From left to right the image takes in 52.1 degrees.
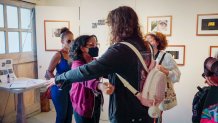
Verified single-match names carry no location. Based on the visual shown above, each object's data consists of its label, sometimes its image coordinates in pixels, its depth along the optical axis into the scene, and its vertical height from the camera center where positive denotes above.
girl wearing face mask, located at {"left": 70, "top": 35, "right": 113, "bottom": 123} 1.86 -0.39
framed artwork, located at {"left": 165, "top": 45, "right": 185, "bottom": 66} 3.18 -0.07
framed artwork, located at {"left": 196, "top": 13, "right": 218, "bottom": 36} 3.01 +0.30
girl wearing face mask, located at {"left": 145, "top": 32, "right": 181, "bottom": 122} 2.31 -0.08
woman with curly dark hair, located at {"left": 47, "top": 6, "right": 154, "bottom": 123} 1.22 -0.12
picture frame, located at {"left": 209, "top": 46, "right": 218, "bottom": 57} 3.03 -0.04
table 2.63 -0.47
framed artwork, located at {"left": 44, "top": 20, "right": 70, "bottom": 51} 3.61 +0.21
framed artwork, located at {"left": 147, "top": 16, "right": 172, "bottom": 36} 3.22 +0.33
